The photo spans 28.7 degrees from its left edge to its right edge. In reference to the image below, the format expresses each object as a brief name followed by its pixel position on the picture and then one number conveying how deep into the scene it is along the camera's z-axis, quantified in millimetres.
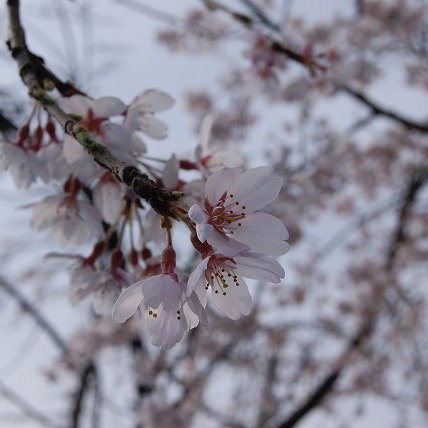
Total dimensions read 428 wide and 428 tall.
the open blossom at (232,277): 182
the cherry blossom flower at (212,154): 257
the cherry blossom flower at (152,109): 251
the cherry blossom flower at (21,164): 234
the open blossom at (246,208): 183
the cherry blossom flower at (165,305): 184
